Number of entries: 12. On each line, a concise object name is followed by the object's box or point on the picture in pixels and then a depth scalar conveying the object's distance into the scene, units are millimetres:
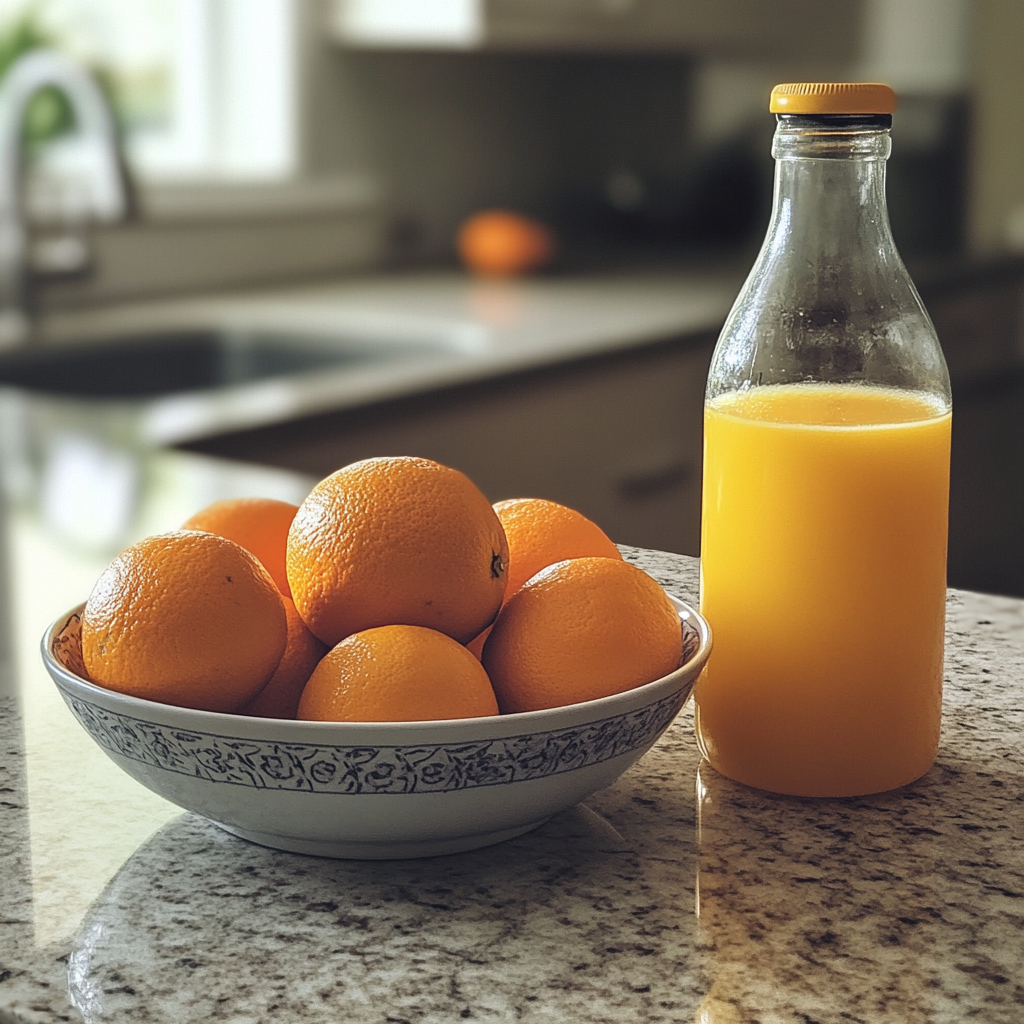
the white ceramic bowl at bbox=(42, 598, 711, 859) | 527
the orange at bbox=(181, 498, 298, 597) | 685
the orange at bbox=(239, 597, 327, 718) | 605
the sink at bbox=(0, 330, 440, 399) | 2488
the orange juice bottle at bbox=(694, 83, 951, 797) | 635
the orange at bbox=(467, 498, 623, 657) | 675
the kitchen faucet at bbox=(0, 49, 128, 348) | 2361
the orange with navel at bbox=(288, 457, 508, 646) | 588
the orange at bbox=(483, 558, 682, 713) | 576
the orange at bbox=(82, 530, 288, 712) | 562
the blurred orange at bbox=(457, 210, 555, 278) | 3359
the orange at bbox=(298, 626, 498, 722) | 543
